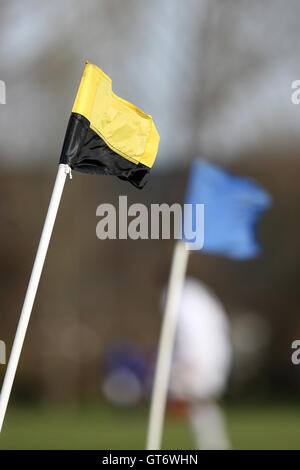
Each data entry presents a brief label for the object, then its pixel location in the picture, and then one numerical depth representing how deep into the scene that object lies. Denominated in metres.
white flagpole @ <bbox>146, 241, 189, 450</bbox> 11.27
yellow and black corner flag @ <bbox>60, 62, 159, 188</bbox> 8.43
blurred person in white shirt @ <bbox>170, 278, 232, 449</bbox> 12.70
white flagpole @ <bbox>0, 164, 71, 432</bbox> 7.64
